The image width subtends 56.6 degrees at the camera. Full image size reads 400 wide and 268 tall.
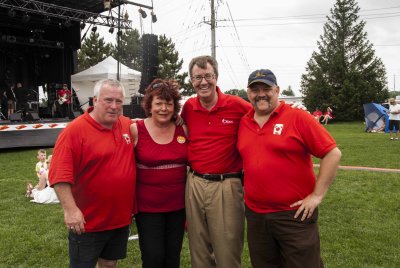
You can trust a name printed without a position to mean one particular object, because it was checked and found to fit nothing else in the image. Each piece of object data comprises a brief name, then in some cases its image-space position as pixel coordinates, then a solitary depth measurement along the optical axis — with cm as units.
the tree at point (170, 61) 4188
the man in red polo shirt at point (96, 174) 237
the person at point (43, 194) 632
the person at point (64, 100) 1602
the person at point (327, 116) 3050
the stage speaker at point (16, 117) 1309
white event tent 1761
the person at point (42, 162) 700
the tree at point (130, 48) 3198
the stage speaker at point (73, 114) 1577
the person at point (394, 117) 1453
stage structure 1452
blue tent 1926
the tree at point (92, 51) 4284
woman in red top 277
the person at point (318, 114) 2973
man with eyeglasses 283
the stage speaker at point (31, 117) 1358
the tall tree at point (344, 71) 3316
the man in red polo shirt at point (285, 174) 245
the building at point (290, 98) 4949
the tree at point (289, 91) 8422
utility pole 2110
